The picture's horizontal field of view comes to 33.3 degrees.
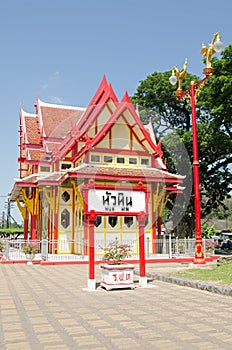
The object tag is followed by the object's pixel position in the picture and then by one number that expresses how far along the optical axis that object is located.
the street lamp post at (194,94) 14.55
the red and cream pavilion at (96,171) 20.03
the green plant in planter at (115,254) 10.30
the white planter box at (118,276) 9.79
